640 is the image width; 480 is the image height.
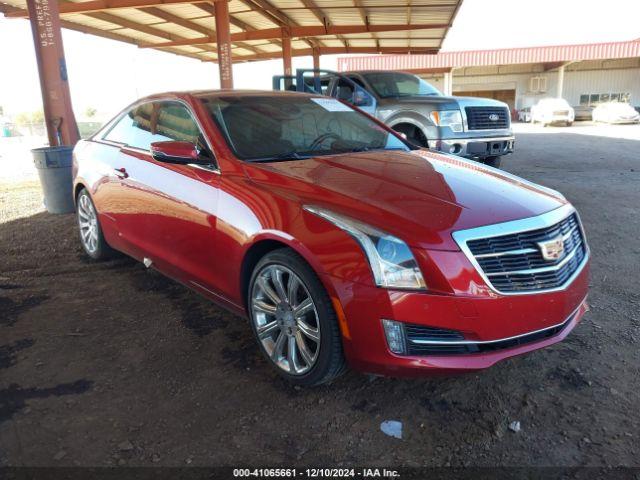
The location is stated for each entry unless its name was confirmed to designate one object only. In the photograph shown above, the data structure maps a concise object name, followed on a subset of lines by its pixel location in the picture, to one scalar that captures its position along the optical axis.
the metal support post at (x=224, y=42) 12.77
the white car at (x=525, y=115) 33.78
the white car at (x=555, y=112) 27.23
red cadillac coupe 2.24
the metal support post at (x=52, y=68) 7.13
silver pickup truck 7.71
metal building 32.59
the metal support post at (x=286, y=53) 17.16
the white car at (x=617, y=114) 27.81
